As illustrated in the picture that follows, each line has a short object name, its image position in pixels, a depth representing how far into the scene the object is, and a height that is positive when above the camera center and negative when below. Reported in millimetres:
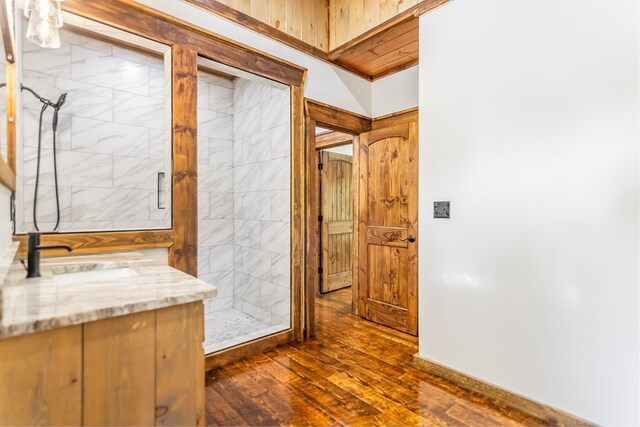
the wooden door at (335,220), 4438 -95
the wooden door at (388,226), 3053 -128
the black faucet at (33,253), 1265 -154
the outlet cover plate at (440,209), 2238 +25
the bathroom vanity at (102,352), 851 -401
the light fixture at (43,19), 1497 +911
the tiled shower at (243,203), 3027 +111
